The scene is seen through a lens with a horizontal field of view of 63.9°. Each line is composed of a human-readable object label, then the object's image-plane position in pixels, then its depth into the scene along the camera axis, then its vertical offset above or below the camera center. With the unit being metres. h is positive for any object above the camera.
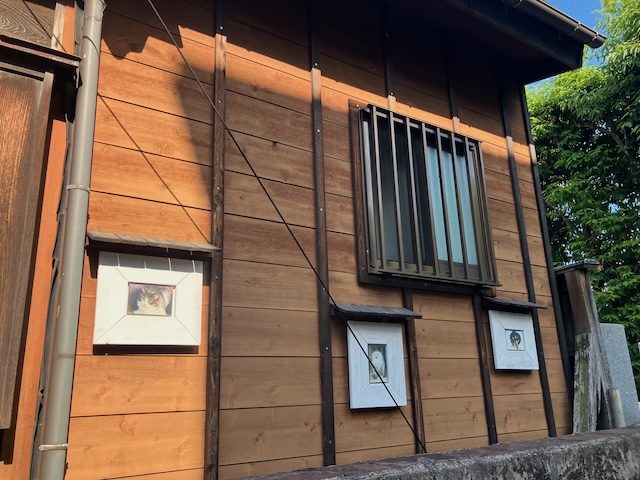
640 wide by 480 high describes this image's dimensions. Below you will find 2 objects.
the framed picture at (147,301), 2.54 +0.47
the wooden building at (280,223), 2.44 +1.02
